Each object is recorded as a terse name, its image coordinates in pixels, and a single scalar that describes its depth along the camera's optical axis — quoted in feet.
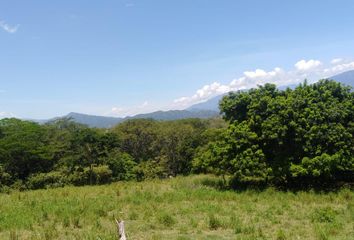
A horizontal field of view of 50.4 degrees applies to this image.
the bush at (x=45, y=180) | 102.78
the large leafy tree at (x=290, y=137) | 60.70
